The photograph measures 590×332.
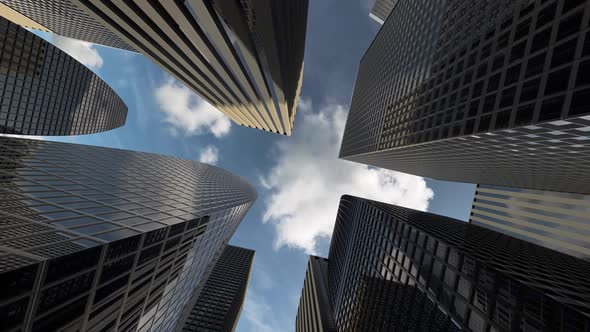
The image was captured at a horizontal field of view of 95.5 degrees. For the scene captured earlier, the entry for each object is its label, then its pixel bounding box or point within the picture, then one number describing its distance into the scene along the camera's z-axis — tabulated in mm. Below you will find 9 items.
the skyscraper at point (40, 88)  93000
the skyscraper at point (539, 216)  76250
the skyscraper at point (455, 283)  17861
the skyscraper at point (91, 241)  10742
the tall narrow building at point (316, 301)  77250
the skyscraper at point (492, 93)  26995
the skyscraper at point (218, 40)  32094
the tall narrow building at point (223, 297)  107125
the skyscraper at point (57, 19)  108375
